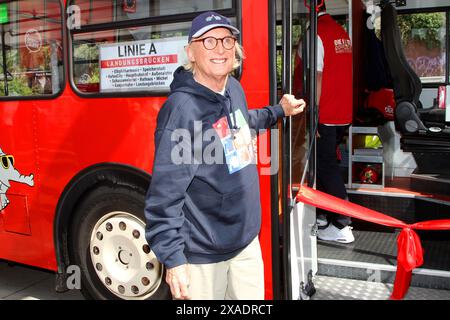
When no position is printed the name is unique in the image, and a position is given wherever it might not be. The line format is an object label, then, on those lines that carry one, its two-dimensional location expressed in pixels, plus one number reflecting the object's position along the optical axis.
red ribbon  2.70
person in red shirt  3.66
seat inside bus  3.82
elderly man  1.78
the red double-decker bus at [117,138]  2.48
